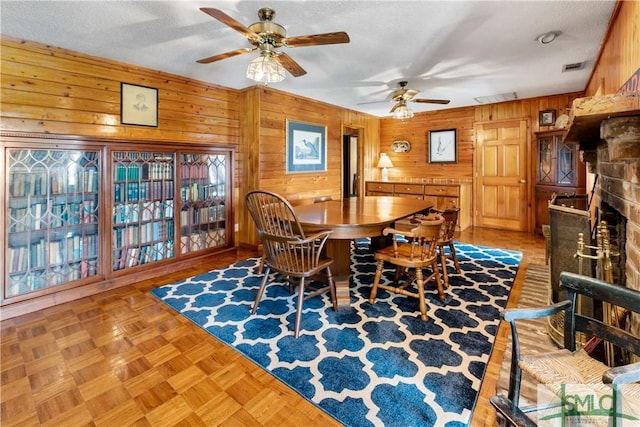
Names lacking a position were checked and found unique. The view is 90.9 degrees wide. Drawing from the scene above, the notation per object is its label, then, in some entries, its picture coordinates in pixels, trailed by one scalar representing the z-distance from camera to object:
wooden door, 5.35
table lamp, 6.61
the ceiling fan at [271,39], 2.03
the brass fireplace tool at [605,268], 1.52
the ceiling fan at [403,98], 3.86
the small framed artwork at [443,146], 6.04
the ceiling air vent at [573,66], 3.43
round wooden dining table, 2.46
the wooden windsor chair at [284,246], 2.22
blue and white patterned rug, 1.55
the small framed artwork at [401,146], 6.61
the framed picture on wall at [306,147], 4.75
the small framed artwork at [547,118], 5.00
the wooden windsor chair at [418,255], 2.36
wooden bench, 0.97
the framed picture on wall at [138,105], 3.29
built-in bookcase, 2.59
